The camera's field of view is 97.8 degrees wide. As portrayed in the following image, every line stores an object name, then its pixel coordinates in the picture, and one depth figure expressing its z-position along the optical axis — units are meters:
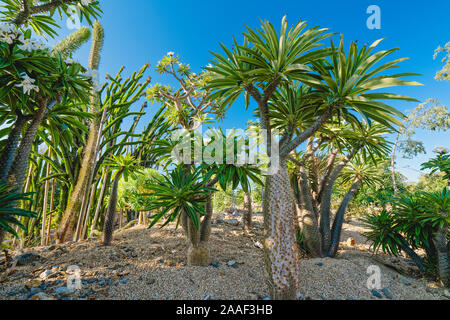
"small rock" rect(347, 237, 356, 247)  5.42
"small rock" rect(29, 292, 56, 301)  1.77
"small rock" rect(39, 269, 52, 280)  2.30
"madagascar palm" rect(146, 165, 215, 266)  2.14
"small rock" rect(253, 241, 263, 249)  4.26
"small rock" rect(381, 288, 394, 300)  2.59
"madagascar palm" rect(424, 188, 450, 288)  2.96
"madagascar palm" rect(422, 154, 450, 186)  3.47
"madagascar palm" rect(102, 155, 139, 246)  3.27
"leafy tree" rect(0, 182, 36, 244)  1.50
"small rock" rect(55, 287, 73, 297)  1.95
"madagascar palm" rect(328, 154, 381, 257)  4.02
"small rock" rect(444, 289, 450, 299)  2.77
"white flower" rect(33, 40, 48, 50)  1.82
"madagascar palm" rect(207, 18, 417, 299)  1.92
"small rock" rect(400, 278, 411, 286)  3.09
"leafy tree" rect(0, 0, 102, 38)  2.16
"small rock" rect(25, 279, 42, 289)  2.04
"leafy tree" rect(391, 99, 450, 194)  10.27
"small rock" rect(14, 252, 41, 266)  2.73
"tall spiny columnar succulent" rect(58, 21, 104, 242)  3.84
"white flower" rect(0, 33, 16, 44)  1.60
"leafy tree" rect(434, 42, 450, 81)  9.64
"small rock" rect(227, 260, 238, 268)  3.01
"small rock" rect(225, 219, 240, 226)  6.14
